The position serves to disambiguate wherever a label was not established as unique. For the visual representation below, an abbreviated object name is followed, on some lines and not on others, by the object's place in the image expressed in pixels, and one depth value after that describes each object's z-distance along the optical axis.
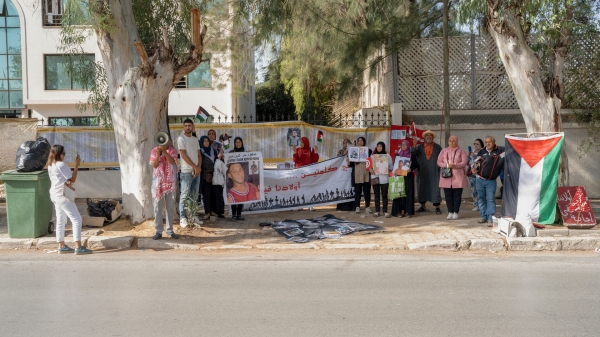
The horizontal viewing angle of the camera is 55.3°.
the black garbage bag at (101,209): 10.83
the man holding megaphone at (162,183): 9.62
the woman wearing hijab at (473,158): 11.90
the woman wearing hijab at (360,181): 12.66
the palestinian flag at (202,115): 15.05
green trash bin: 9.69
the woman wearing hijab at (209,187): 11.54
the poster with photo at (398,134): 14.72
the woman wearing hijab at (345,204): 13.28
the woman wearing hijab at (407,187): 12.30
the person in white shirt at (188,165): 10.17
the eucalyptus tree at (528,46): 10.45
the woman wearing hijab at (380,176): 12.34
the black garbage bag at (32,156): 9.81
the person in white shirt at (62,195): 8.98
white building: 27.44
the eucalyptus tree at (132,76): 10.09
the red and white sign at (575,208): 10.48
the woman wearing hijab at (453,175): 11.79
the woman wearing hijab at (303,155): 13.48
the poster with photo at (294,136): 14.49
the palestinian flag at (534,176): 10.37
